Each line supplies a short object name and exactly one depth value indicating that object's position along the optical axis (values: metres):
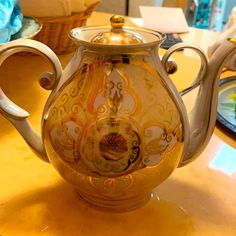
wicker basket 0.86
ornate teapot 0.37
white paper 1.22
